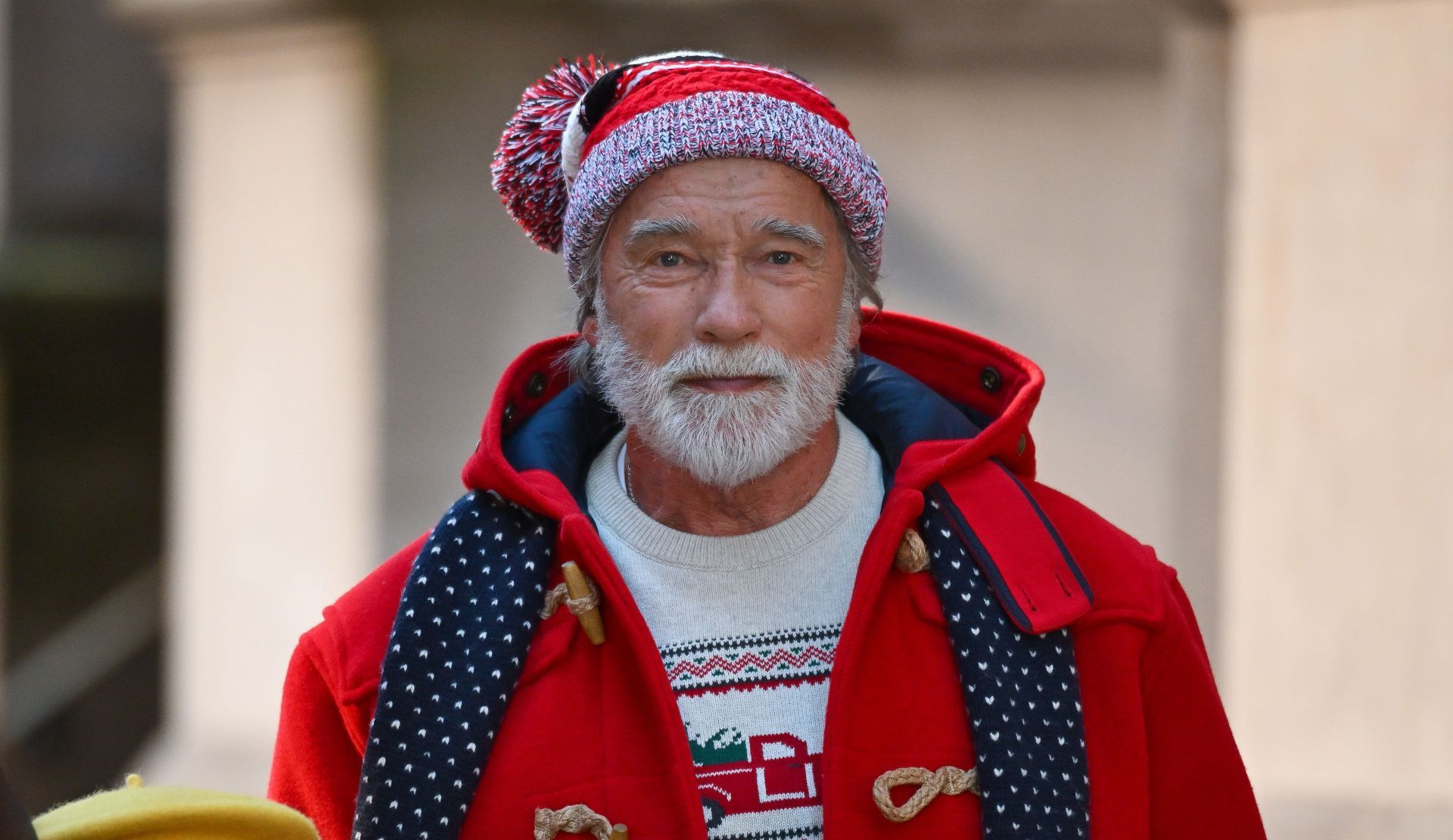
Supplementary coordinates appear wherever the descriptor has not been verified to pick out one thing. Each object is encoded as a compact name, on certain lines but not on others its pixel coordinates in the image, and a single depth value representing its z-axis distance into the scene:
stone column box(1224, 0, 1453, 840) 7.29
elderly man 4.22
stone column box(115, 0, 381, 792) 10.81
